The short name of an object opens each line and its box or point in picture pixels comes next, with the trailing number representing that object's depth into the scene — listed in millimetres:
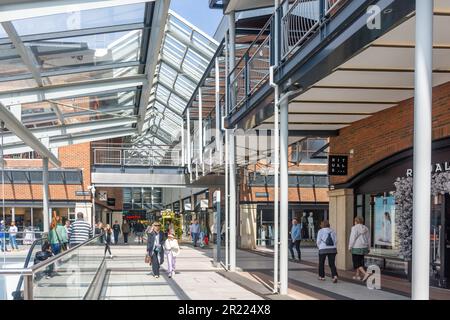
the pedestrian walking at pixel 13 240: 18375
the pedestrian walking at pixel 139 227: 53962
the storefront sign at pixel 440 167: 10375
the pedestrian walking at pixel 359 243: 12016
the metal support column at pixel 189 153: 25922
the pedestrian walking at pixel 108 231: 22831
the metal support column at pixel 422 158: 4914
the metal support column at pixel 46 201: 19536
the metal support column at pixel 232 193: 14363
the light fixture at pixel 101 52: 12695
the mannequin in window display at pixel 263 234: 28906
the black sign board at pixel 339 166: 14750
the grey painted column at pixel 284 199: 9984
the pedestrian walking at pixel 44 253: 12188
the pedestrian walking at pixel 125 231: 32812
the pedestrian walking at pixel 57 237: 14164
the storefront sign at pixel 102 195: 36038
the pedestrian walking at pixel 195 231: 28781
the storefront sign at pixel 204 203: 28227
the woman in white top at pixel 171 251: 14191
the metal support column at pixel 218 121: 17909
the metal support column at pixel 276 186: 10086
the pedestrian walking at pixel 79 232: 14039
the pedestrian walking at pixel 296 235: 19109
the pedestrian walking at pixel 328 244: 12141
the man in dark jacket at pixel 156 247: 14203
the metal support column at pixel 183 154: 27734
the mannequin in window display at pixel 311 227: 29344
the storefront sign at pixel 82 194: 30406
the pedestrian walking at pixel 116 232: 32312
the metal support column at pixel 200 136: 22125
